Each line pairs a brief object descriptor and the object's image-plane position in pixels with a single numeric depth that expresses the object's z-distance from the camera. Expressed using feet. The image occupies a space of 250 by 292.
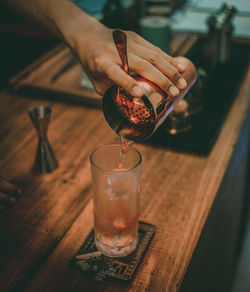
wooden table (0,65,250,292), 2.82
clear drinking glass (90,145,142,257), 2.68
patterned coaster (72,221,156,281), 2.78
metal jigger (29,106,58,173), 3.91
